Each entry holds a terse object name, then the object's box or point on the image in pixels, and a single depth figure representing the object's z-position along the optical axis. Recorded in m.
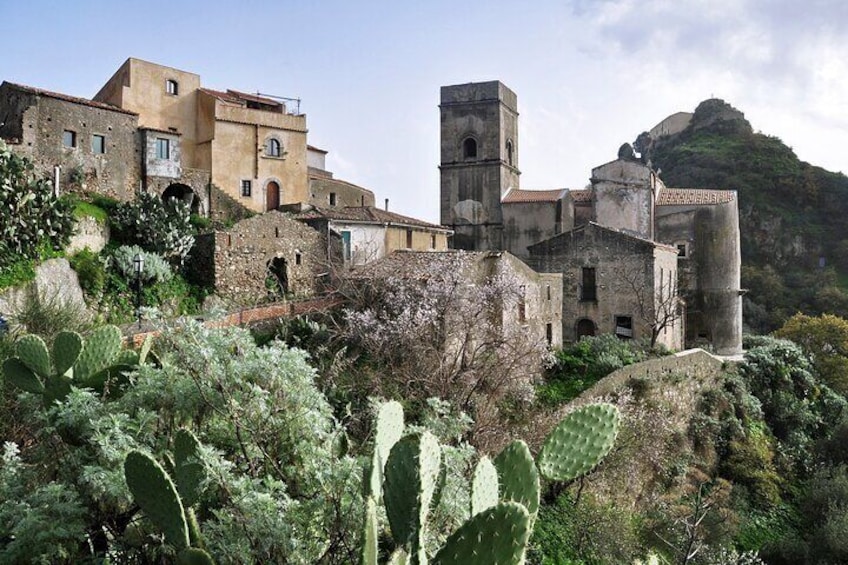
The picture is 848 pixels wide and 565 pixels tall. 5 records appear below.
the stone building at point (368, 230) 22.69
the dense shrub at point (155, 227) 20.72
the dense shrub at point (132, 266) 19.14
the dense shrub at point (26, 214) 16.70
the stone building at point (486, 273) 16.33
